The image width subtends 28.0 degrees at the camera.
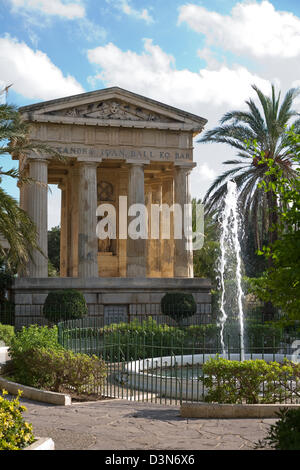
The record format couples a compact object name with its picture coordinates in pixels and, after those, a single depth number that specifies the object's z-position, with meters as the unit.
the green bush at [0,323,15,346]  20.02
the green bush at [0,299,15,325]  27.55
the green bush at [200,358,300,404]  10.67
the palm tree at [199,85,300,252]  28.56
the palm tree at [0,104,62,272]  18.81
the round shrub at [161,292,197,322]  26.84
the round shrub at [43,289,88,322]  25.22
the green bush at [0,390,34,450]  6.46
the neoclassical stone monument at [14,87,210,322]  29.20
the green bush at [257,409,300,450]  6.12
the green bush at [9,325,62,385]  13.22
